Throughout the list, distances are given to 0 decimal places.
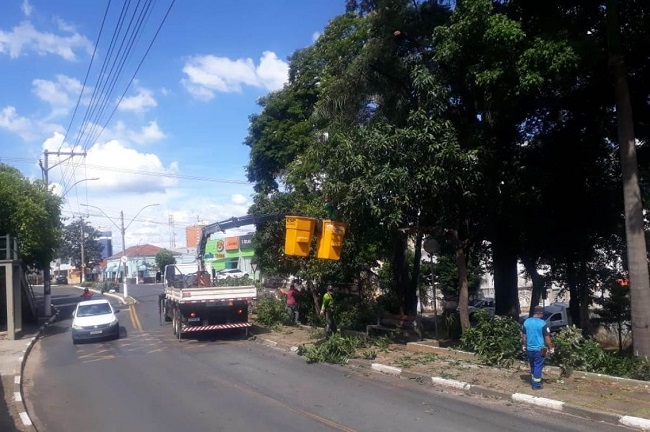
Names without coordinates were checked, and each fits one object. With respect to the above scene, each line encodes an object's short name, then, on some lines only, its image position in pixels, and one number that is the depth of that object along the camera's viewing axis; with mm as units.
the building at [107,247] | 124050
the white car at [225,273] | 40472
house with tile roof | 89062
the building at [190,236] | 103269
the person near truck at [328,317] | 19562
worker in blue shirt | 11391
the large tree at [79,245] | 91562
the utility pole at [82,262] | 72938
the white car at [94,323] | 22219
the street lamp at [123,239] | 49222
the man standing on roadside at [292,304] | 24706
